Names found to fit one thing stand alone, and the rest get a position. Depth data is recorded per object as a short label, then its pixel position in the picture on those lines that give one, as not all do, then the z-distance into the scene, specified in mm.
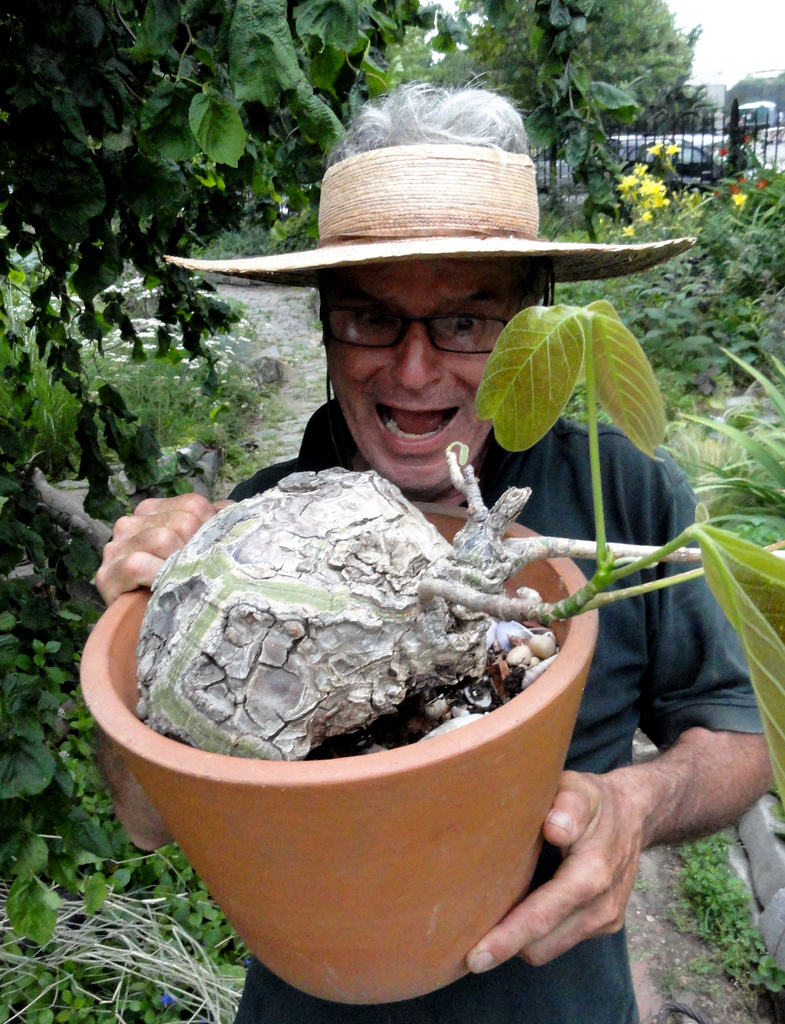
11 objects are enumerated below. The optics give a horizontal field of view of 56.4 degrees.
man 978
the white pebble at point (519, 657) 828
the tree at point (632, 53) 11078
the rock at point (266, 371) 6402
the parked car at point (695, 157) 8711
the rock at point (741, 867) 2170
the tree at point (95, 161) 881
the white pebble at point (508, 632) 882
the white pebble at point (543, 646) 830
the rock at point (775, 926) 1953
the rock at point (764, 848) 2129
